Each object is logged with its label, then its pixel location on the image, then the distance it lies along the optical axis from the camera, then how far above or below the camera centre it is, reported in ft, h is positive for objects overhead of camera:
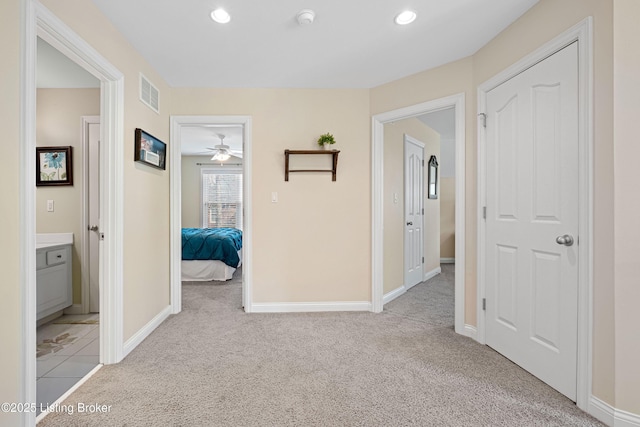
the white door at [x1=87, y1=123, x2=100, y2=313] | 10.20 +0.09
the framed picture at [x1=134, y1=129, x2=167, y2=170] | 7.82 +1.75
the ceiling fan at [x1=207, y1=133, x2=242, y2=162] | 18.92 +3.86
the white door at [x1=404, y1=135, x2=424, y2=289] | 13.11 +0.06
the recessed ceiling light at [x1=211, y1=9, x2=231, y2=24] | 6.38 +4.25
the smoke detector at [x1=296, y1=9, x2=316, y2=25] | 6.38 +4.21
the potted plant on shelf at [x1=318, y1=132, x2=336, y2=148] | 9.94 +2.37
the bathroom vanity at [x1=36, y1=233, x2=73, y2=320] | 8.95 -1.93
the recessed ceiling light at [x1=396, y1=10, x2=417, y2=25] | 6.43 +4.26
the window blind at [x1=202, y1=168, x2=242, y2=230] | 24.30 +1.10
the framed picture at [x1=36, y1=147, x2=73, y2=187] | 10.05 +1.54
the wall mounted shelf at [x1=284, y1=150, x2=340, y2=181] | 10.00 +1.78
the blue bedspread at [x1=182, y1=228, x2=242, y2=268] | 14.62 -1.83
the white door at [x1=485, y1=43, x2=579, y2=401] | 5.66 -0.18
